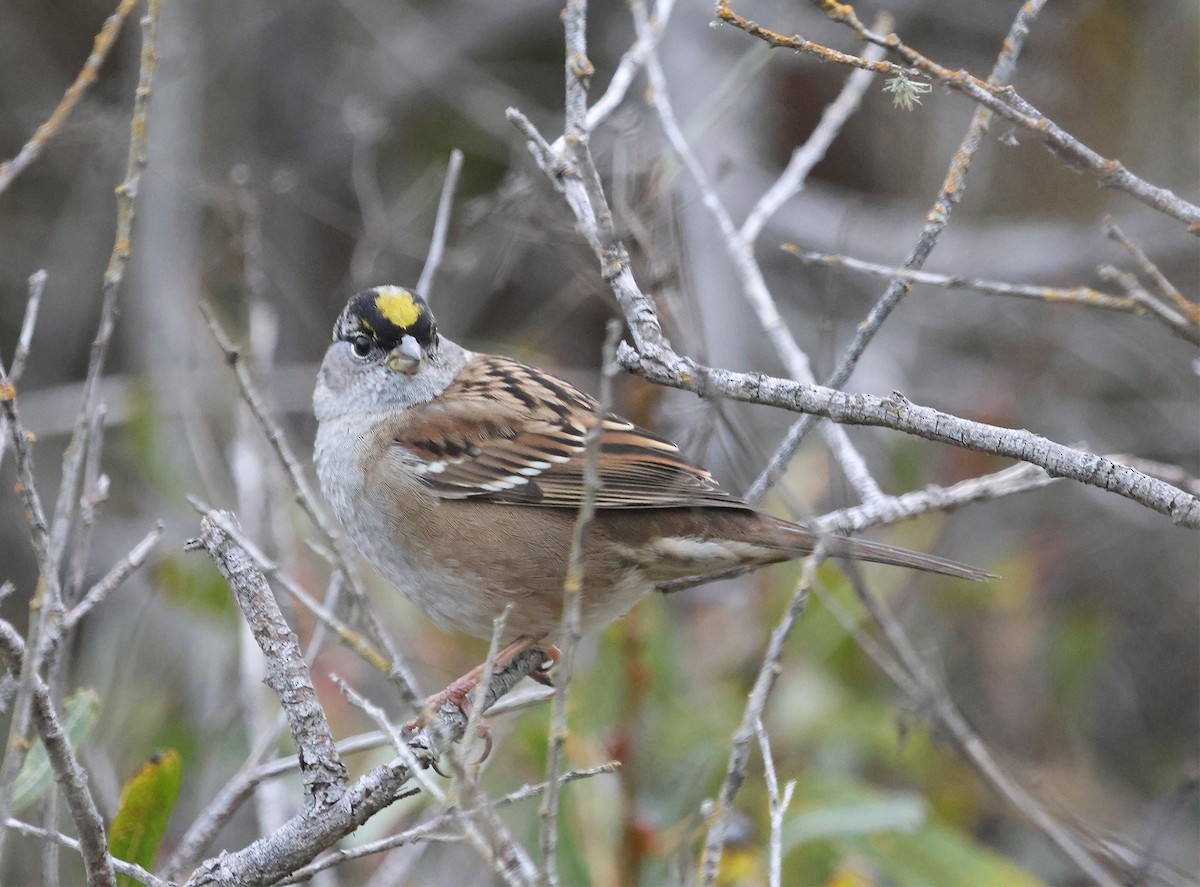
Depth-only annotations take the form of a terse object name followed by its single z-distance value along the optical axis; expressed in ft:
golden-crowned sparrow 19.33
